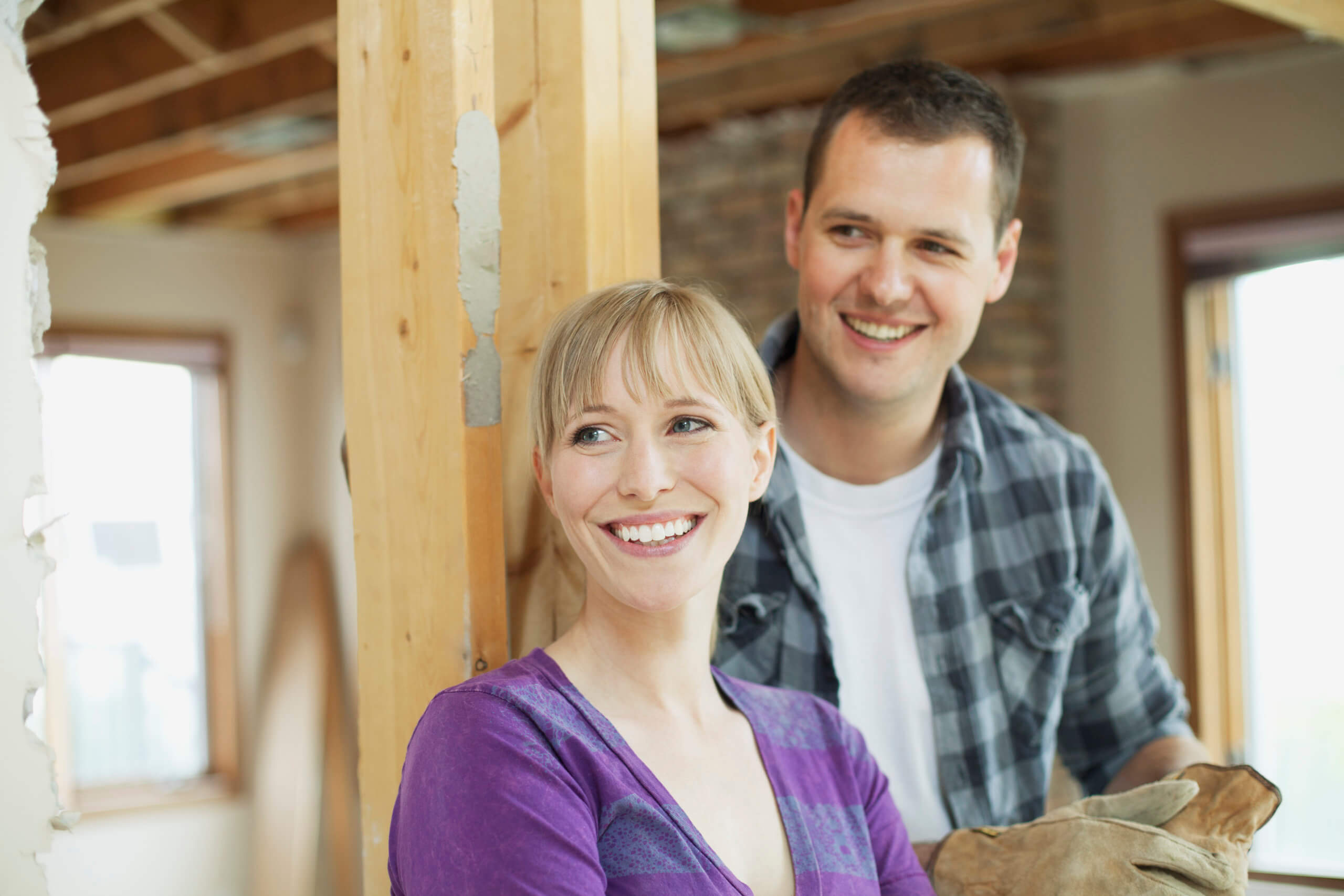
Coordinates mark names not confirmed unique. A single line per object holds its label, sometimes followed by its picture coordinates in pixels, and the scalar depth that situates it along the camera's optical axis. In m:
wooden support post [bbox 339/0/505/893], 1.29
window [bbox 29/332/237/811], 5.82
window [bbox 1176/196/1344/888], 3.90
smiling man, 1.73
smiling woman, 1.03
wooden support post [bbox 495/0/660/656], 1.42
